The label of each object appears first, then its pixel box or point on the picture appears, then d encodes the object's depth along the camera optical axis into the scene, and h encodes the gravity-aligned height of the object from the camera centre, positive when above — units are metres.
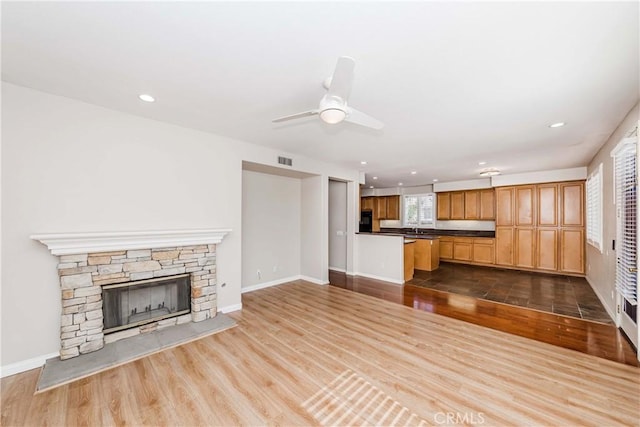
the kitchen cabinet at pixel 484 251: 7.19 -1.09
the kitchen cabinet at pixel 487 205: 7.40 +0.23
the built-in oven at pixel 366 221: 9.19 -0.29
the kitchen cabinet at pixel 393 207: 9.36 +0.22
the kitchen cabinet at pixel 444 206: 8.20 +0.23
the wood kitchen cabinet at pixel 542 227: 6.07 -0.36
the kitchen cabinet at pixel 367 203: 9.98 +0.40
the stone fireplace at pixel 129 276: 2.55 -0.73
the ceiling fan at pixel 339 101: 1.62 +0.84
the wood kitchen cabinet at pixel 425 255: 6.66 -1.10
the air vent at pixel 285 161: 4.49 +0.94
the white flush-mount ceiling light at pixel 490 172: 6.07 +1.00
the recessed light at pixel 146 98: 2.54 +1.18
